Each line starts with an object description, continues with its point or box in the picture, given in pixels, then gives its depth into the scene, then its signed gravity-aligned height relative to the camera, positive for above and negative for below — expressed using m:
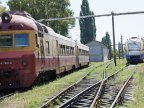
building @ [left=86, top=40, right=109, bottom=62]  103.69 +1.84
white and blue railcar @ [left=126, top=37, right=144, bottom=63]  53.53 +1.09
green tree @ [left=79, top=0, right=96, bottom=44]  119.81 +8.52
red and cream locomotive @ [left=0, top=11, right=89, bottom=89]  18.92 +0.43
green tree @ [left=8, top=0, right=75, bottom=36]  79.25 +9.04
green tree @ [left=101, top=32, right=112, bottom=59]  163.81 +7.09
